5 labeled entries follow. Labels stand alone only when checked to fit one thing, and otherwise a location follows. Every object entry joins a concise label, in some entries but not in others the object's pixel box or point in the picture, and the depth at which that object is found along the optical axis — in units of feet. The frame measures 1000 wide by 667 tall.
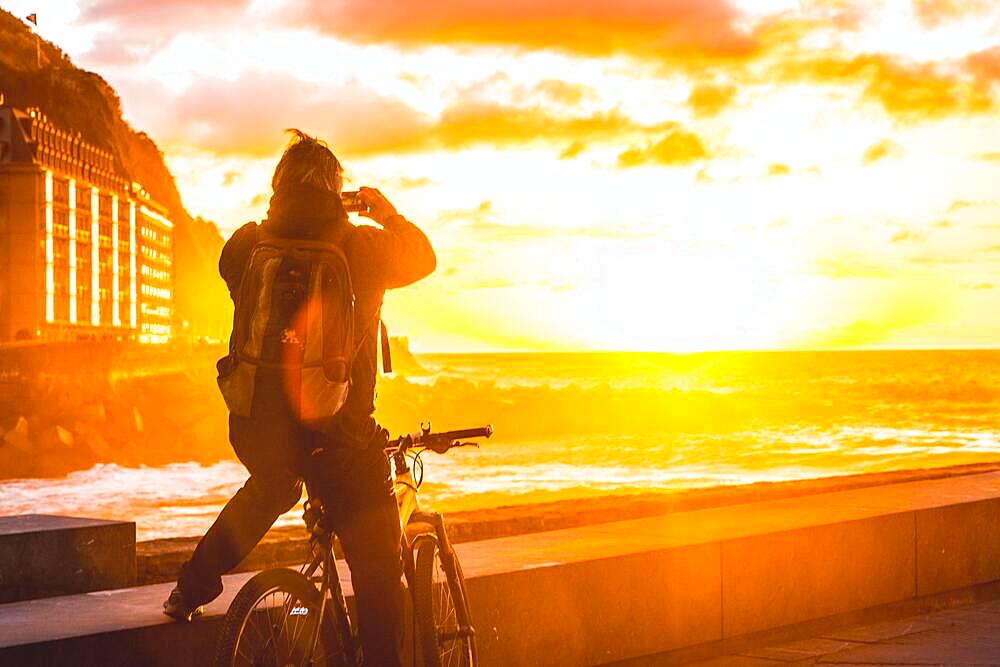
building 327.88
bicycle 11.51
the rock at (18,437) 183.73
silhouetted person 11.79
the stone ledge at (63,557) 20.08
